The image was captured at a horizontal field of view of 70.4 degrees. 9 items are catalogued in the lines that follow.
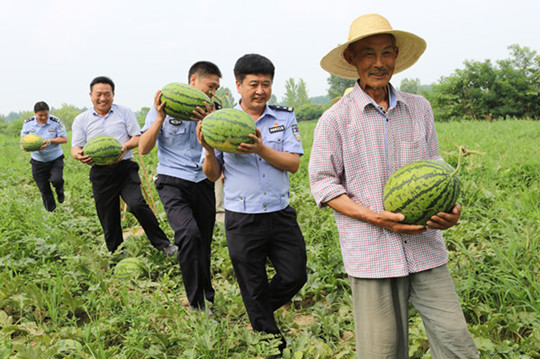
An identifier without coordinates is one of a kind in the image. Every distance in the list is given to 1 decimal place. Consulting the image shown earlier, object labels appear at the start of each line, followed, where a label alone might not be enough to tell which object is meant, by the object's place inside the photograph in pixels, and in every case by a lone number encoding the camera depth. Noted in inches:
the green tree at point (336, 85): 2962.6
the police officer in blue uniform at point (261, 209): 111.1
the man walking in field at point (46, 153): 283.9
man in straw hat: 78.2
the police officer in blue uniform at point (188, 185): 130.3
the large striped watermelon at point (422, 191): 74.8
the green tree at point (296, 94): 3152.1
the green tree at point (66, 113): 2581.0
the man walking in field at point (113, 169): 181.4
